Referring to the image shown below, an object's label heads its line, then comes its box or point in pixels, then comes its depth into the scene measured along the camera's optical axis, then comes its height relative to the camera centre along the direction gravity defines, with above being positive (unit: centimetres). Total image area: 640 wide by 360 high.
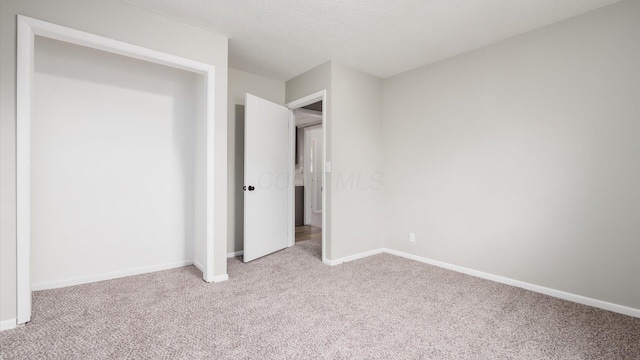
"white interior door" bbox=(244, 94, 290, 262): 341 +6
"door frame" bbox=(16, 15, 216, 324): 188 +38
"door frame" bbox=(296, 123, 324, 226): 615 -39
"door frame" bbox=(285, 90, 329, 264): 344 +31
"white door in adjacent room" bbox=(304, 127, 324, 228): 621 +16
